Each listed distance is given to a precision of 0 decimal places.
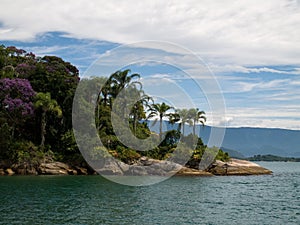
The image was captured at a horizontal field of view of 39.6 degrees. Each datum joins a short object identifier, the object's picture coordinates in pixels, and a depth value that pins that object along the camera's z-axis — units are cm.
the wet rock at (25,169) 5569
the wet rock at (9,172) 5462
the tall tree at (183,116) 7081
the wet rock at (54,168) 5629
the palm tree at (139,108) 6467
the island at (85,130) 5744
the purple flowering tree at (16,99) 5690
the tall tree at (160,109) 6831
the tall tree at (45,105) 5738
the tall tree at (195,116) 7322
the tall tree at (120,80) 6594
